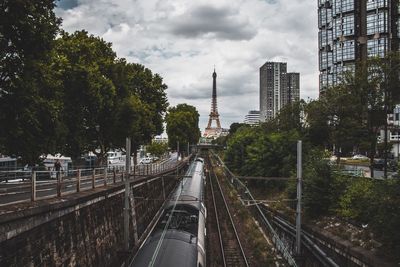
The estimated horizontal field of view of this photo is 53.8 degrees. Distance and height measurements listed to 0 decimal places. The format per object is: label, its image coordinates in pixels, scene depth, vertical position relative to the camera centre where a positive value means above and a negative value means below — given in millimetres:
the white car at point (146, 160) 77438 -3336
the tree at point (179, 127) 79188 +3356
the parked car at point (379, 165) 41950 -2139
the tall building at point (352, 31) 73688 +22658
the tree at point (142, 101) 30375 +4248
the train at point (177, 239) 10359 -2971
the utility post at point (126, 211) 16219 -2821
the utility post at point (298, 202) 16141 -2376
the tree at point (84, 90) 24859 +3483
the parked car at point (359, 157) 61709 -1986
